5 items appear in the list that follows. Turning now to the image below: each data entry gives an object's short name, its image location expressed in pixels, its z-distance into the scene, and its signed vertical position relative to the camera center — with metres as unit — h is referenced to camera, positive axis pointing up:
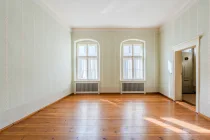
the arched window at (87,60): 5.58 +0.56
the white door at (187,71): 5.90 -0.10
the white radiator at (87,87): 5.46 -0.92
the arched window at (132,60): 5.58 +0.54
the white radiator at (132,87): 5.46 -0.94
